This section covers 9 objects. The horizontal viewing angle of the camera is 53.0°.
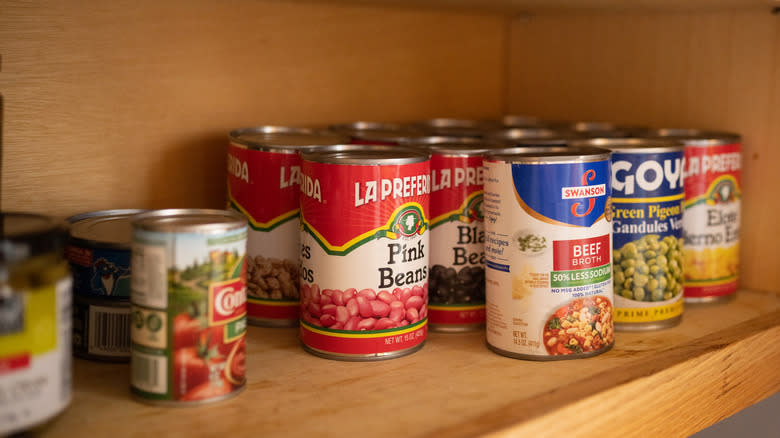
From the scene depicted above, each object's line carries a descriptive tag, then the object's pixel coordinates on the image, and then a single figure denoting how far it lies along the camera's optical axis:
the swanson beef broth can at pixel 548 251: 0.93
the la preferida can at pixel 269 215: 1.05
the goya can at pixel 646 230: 1.07
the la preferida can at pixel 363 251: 0.92
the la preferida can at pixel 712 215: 1.19
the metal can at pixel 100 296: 0.92
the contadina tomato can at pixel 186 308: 0.78
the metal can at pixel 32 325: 0.67
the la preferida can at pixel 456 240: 1.05
